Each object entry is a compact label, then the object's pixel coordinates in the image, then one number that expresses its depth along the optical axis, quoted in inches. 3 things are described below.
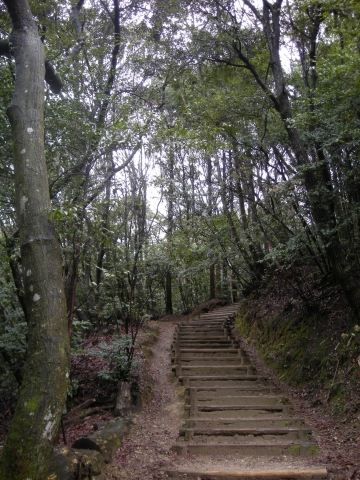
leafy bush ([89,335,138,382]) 286.8
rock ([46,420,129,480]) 134.0
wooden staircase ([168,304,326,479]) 202.5
